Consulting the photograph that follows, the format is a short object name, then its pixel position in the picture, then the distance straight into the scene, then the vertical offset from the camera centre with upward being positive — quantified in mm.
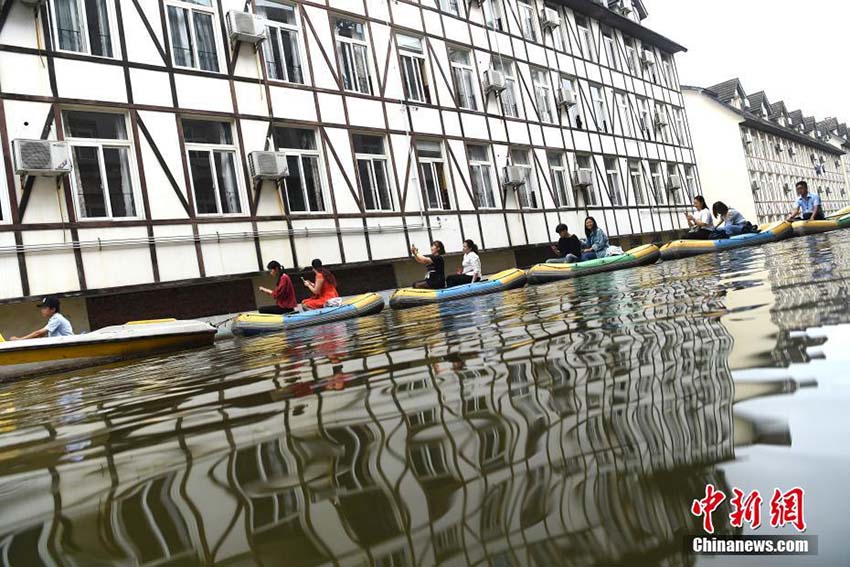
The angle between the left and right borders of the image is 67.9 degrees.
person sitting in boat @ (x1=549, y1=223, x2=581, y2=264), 14789 +720
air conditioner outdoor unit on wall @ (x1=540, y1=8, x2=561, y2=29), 22578 +9353
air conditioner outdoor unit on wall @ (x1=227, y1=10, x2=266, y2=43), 13305 +6446
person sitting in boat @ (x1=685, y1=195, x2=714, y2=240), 15641 +706
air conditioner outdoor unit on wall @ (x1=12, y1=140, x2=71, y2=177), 10109 +3403
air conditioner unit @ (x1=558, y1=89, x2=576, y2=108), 22266 +6318
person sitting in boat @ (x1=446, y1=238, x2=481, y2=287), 13938 +590
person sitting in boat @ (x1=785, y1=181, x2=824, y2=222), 17141 +780
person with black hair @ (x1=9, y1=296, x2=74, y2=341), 8602 +582
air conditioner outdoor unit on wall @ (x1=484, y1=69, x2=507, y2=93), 19188 +6344
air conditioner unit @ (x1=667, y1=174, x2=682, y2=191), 27828 +3395
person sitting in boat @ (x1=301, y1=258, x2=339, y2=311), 12148 +604
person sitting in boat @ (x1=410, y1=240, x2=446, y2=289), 13500 +672
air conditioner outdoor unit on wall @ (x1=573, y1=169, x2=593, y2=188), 21812 +3346
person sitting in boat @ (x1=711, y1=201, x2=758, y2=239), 15820 +613
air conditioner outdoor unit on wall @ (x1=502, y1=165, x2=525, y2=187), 18922 +3319
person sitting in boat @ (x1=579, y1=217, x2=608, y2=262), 14812 +714
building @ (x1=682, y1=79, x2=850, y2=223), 36094 +5997
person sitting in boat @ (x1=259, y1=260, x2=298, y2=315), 11961 +588
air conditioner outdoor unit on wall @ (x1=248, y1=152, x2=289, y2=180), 13039 +3400
